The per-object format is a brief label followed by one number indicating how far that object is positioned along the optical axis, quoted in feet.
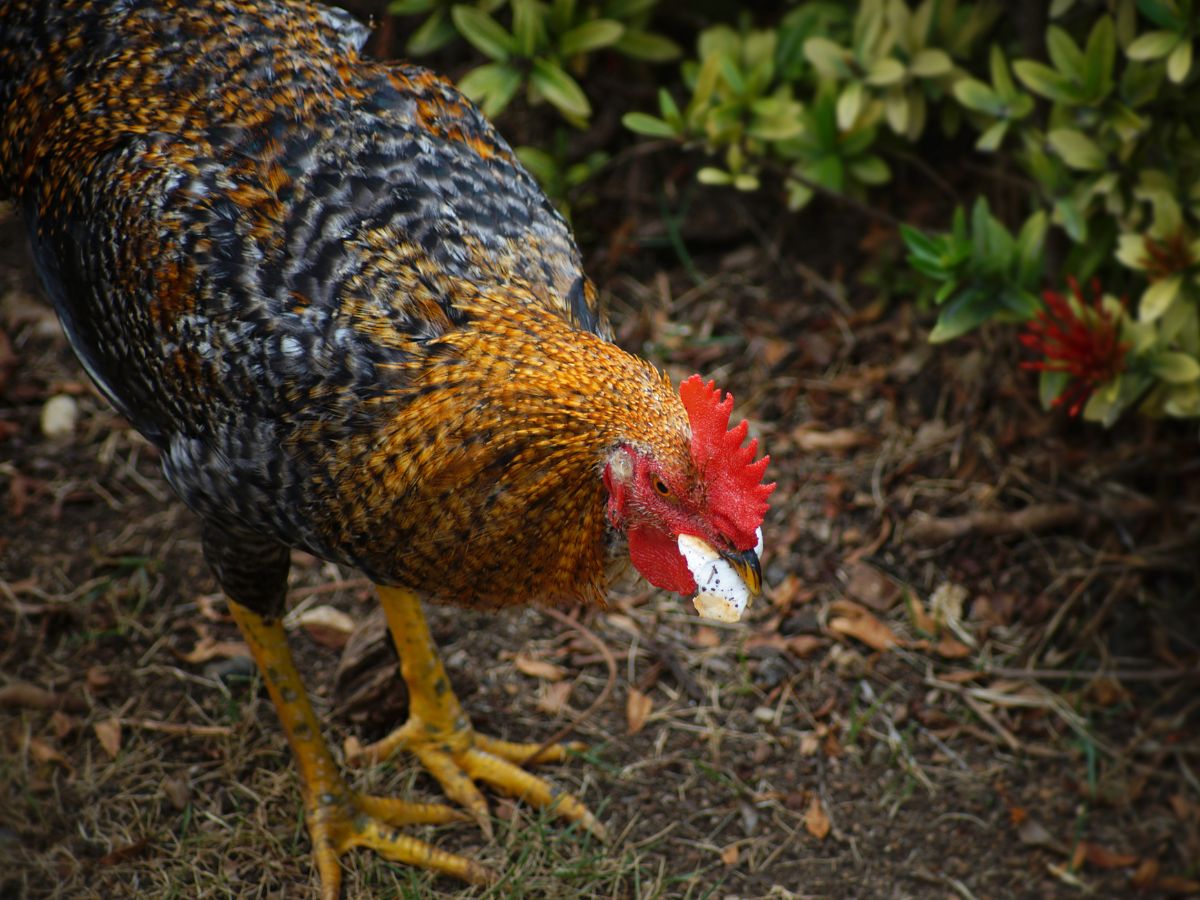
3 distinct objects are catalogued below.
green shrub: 13.37
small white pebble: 15.99
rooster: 9.14
